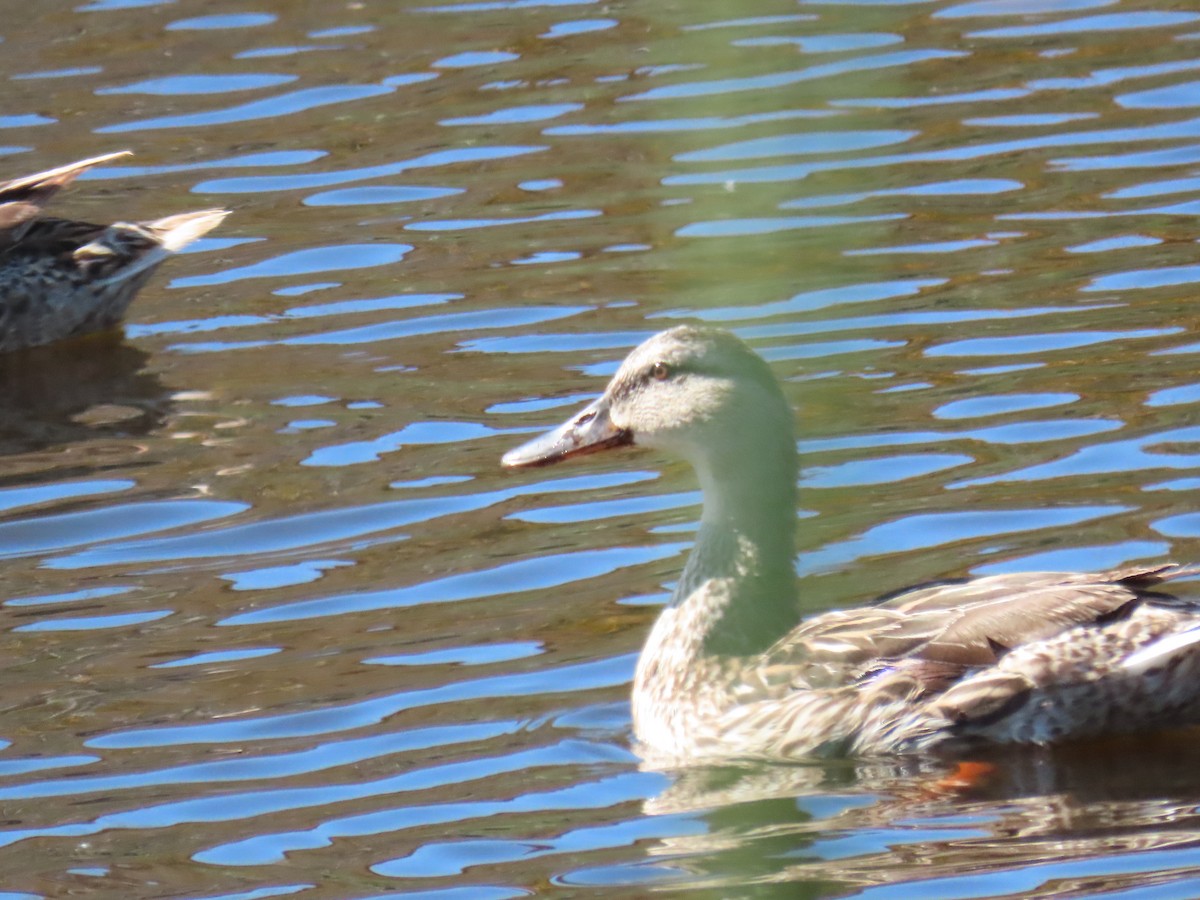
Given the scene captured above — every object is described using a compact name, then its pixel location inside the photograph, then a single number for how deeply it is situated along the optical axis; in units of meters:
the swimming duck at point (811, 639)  11.13
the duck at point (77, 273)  21.08
